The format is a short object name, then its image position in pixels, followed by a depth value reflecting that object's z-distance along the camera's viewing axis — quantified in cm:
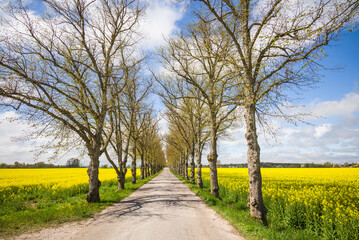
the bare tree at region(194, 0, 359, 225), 583
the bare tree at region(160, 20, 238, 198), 1116
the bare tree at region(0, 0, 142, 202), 791
